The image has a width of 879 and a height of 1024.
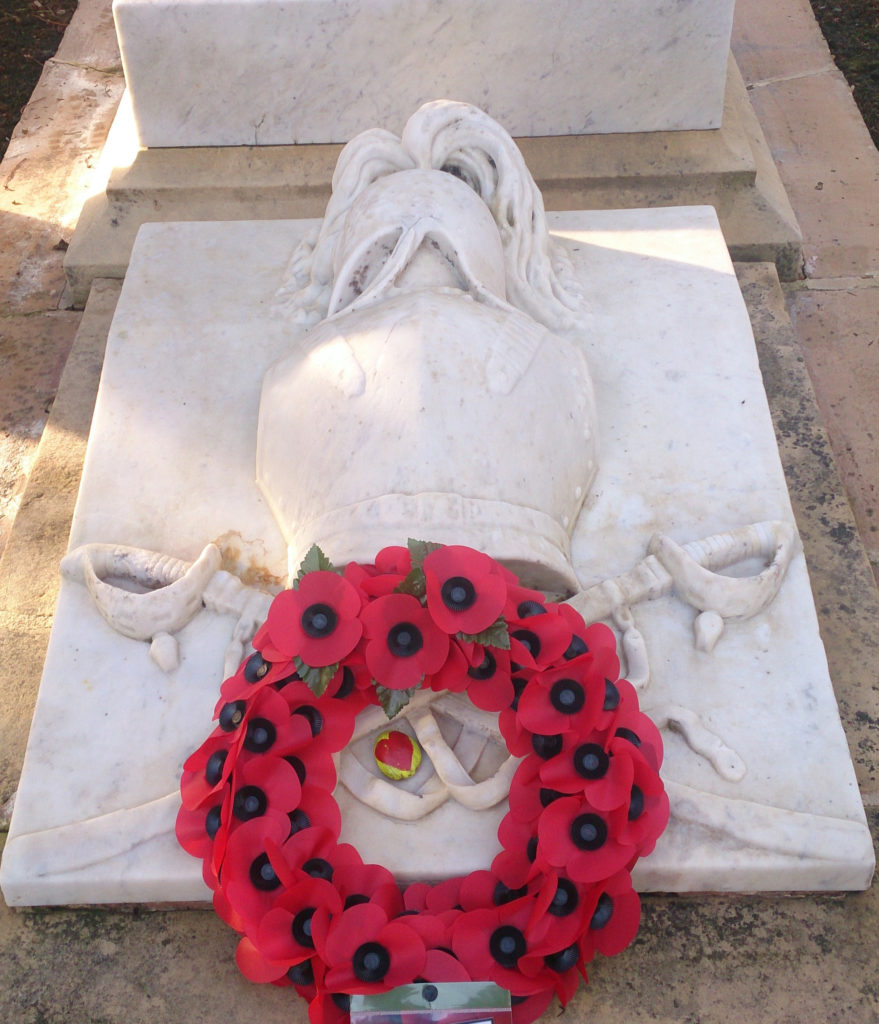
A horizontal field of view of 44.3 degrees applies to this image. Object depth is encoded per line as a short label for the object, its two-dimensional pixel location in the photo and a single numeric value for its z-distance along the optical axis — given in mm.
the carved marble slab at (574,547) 1876
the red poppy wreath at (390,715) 1671
